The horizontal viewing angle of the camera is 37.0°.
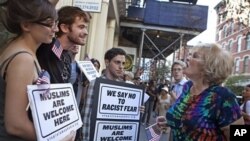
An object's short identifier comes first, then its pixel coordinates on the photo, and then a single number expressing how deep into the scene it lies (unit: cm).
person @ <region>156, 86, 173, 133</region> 1092
